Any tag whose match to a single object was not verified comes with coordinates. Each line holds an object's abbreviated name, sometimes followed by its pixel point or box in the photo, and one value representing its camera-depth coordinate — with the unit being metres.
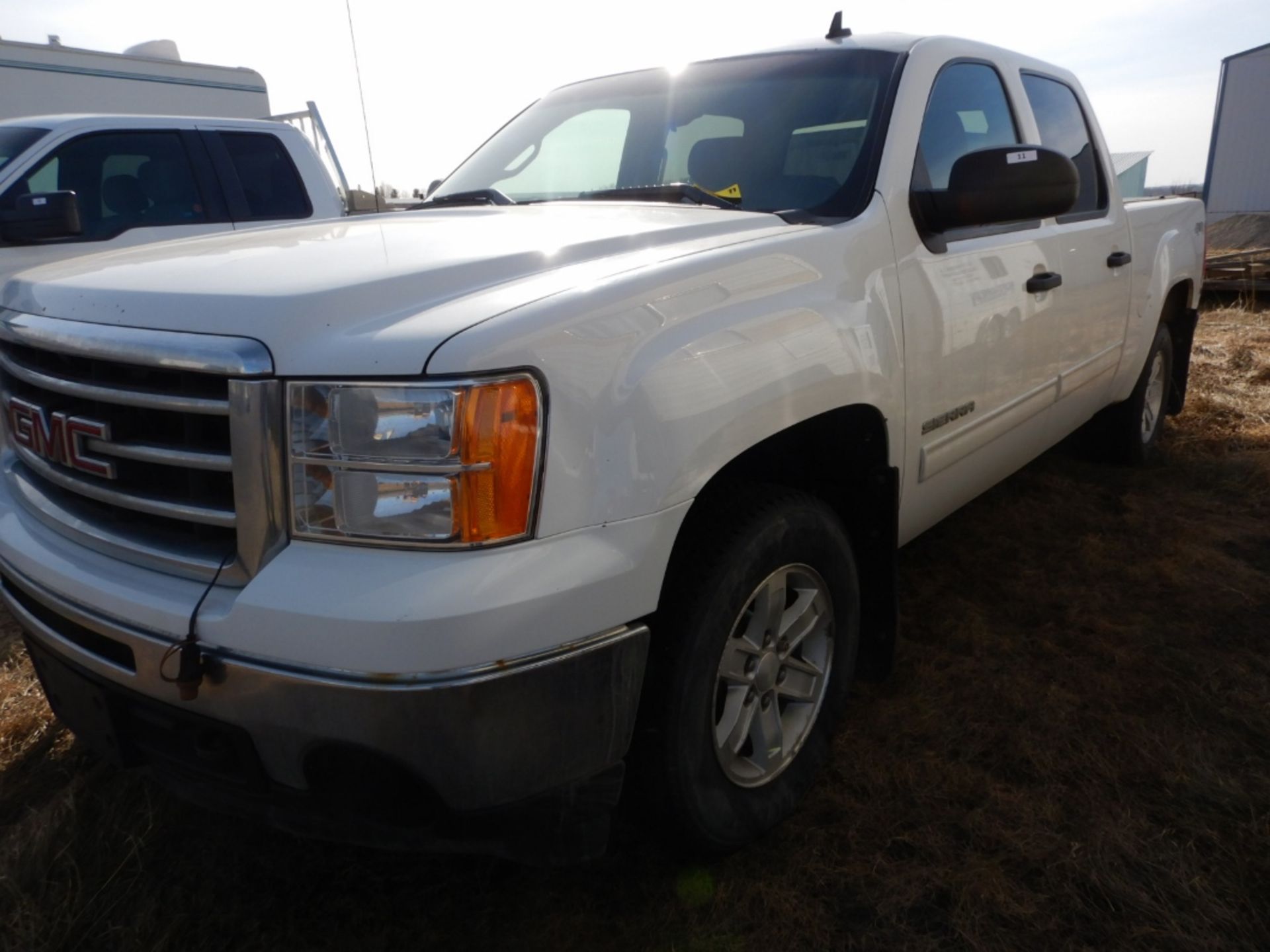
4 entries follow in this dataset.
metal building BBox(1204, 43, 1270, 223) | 23.36
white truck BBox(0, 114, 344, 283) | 4.67
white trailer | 9.79
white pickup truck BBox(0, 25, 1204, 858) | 1.43
